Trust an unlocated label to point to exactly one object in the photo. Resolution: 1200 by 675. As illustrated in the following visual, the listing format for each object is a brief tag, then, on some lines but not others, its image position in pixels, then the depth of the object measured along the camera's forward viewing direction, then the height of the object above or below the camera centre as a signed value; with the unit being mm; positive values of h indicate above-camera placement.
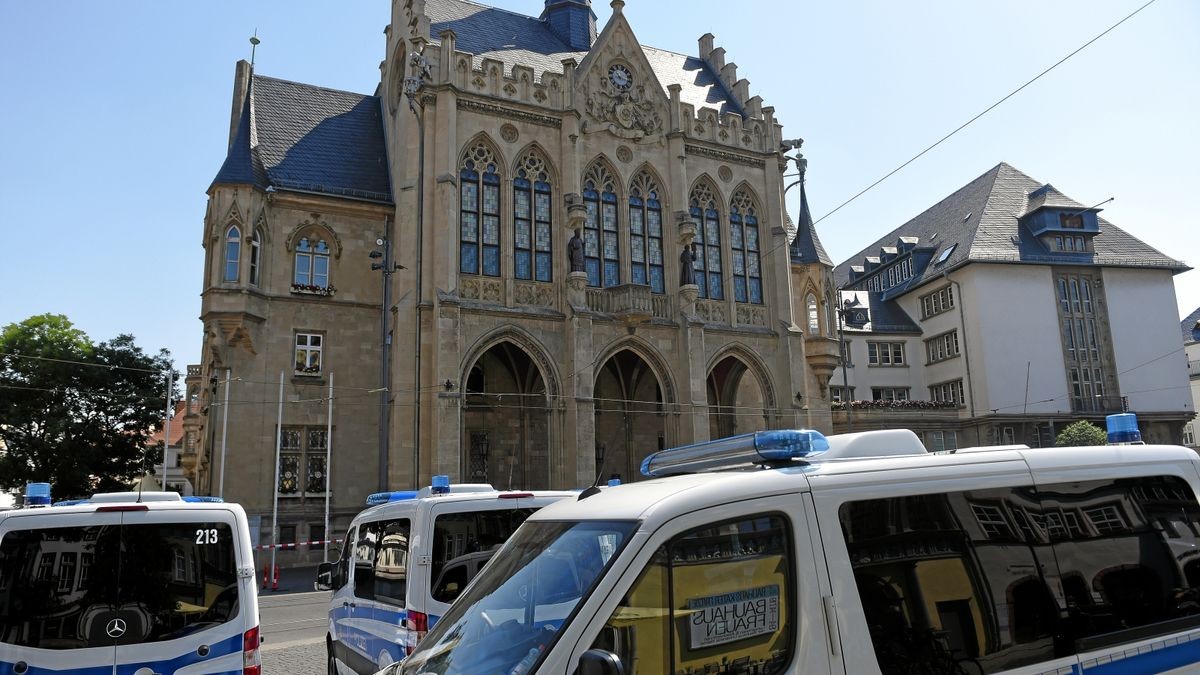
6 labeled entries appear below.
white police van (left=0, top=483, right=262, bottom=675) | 5375 -680
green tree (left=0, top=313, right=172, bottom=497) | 32188 +3245
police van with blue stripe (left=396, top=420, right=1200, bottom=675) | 3137 -407
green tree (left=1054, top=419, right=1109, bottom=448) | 32281 +1232
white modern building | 39500 +6727
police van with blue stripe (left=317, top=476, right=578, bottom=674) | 7082 -708
